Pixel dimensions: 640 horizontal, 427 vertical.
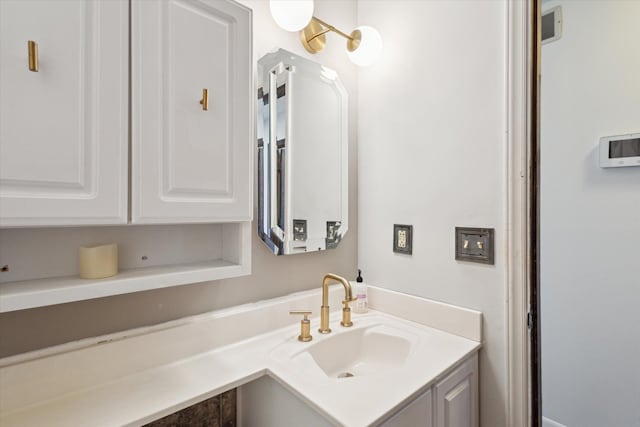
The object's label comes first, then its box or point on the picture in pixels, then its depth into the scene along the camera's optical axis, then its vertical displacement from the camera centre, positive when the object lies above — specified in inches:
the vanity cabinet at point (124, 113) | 23.2 +9.0
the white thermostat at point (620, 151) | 56.5 +11.7
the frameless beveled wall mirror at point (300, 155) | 47.1 +9.7
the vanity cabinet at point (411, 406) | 31.5 -21.7
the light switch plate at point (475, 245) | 43.5 -4.4
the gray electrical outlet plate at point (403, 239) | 52.4 -4.2
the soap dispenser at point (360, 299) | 55.1 -15.0
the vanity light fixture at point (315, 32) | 45.2 +29.3
